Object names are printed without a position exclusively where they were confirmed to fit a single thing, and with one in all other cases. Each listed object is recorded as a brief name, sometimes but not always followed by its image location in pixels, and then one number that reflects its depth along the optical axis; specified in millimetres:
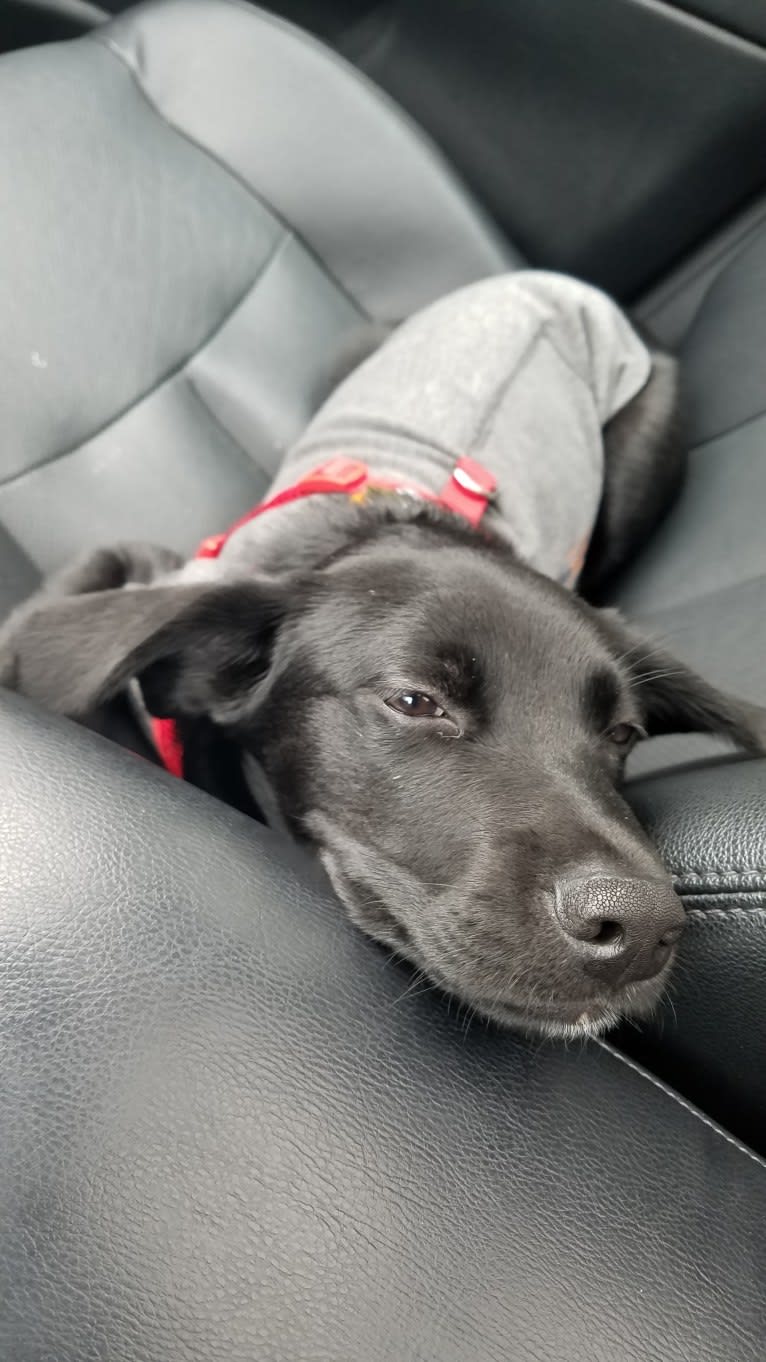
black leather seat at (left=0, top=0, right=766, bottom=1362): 206
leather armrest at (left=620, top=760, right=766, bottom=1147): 278
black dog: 280
